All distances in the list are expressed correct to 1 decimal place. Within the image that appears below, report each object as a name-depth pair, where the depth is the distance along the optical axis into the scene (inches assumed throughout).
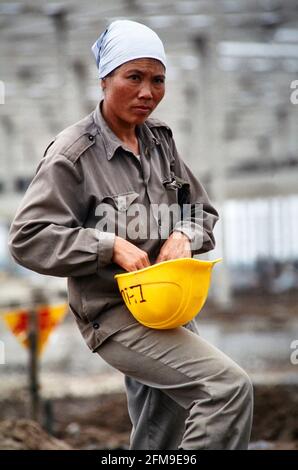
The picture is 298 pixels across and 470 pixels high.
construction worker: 223.1
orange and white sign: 615.2
